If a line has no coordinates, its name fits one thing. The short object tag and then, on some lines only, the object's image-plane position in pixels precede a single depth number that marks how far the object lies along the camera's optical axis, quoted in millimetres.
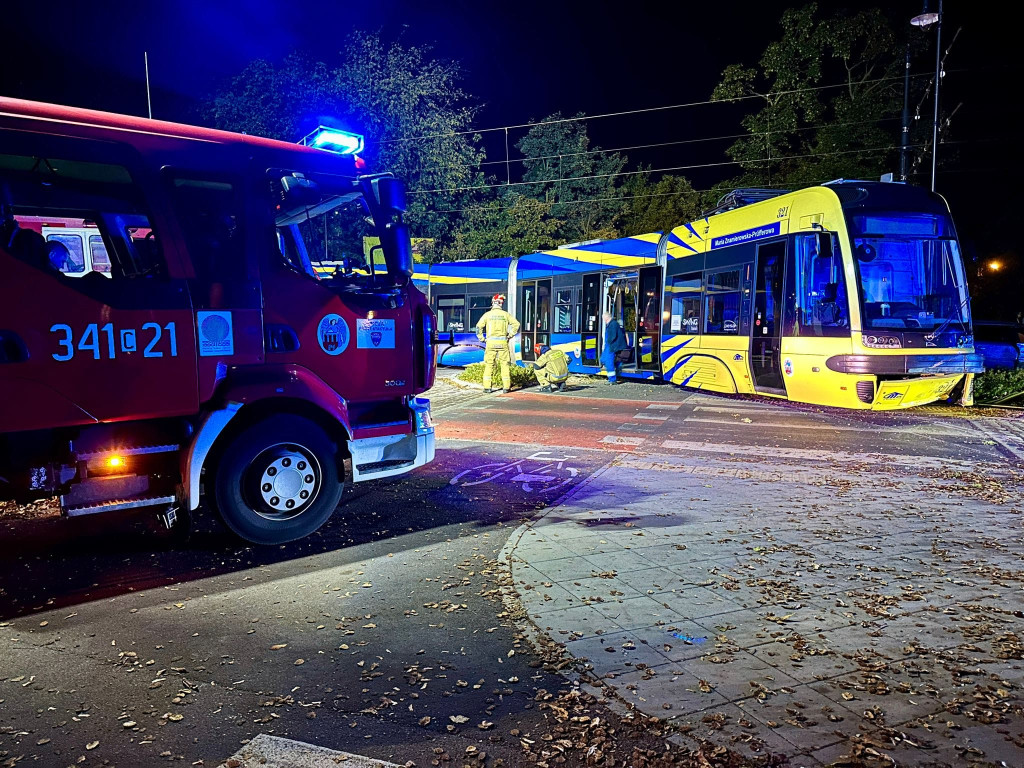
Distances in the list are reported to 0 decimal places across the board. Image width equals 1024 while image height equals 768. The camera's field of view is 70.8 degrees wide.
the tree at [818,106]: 28594
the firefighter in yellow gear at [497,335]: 16125
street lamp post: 21250
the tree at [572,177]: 44688
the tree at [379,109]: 23734
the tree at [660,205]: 36969
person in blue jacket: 19219
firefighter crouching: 17766
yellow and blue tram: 12133
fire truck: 4988
